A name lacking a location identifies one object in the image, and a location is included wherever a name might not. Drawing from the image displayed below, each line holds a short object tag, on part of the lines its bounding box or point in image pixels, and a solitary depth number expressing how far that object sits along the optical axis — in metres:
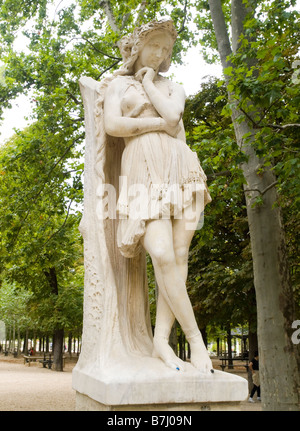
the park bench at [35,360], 25.74
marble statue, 3.30
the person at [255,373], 13.27
